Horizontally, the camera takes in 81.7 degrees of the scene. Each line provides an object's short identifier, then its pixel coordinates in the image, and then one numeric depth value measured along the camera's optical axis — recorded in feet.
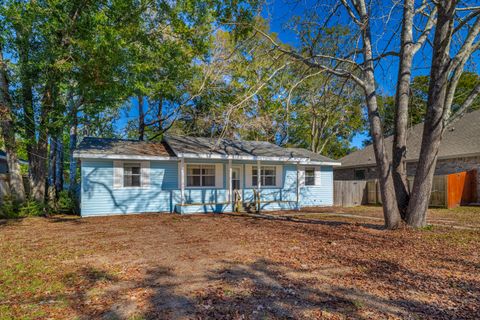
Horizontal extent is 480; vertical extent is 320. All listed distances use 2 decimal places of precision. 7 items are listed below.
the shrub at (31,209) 35.02
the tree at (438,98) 21.91
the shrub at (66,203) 38.47
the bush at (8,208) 34.06
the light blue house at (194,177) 36.35
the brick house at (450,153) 46.75
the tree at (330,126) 64.58
